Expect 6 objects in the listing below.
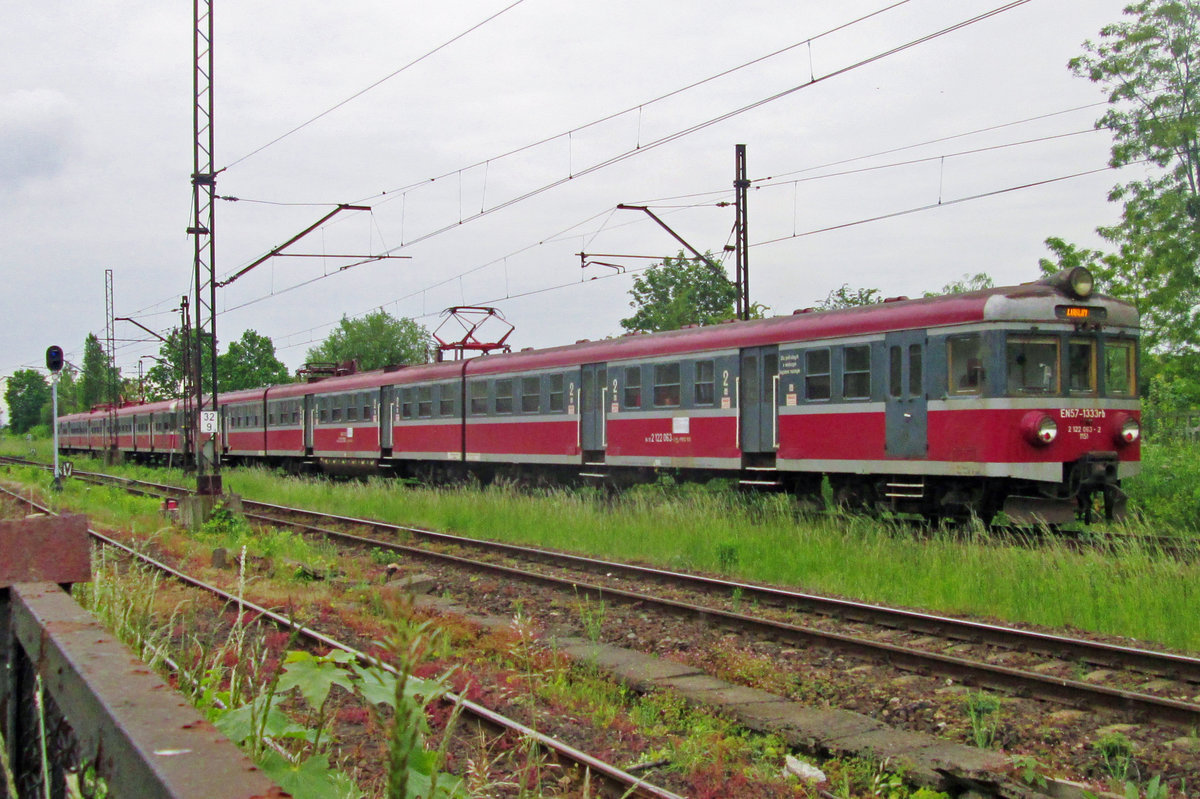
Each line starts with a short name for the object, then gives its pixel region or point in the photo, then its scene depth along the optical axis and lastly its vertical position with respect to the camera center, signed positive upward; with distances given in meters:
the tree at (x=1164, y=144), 28.75 +7.53
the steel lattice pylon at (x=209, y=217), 20.17 +4.12
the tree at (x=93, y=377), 86.38 +4.23
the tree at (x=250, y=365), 75.62 +4.78
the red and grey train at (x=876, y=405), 13.05 +0.15
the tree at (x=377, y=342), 99.56 +8.05
